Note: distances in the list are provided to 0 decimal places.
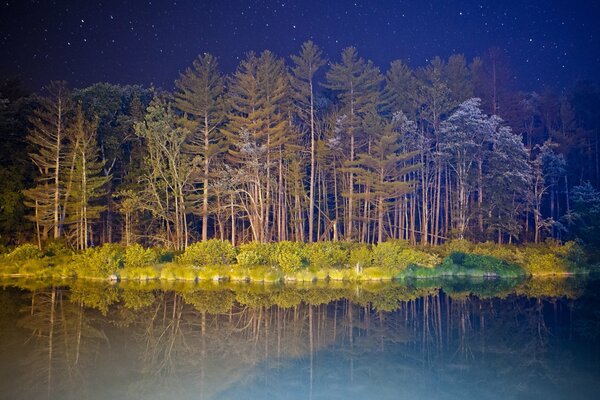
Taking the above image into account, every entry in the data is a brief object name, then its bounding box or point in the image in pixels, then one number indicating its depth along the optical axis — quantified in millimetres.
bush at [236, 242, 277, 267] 23828
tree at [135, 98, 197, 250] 29797
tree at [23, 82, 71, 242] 31781
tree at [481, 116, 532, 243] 31109
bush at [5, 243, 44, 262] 27312
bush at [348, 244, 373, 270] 24445
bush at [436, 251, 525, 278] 25453
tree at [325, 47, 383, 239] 32125
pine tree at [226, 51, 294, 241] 30702
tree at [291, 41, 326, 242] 32844
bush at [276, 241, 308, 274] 23438
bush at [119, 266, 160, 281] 23938
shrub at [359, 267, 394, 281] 23750
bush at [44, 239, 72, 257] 27938
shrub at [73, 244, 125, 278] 23922
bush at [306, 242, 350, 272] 24125
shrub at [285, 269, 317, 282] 23281
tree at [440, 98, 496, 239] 31469
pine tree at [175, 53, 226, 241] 31598
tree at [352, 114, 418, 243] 29250
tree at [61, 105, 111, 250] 31516
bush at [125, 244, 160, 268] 24250
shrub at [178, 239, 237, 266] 24375
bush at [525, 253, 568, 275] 25609
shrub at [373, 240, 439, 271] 24344
